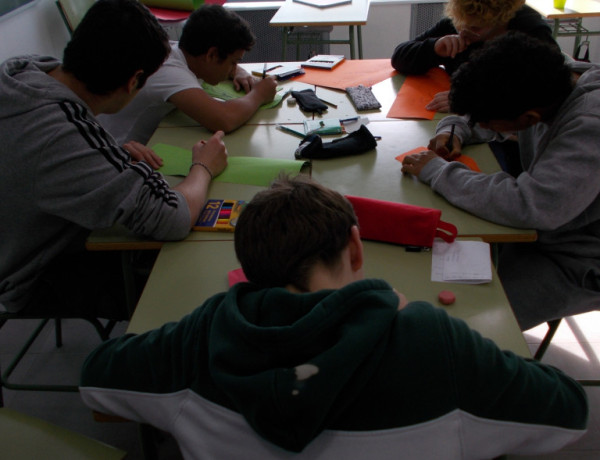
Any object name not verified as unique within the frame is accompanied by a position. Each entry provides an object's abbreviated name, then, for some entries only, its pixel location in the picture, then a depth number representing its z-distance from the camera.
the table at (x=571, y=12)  3.57
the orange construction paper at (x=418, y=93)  2.06
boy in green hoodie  0.66
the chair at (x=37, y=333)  1.51
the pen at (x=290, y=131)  1.91
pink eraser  1.12
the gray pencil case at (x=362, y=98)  2.11
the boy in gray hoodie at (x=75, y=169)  1.24
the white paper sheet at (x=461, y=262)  1.19
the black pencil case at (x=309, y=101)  2.10
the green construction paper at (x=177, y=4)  3.81
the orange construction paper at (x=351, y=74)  2.39
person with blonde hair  1.98
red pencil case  1.30
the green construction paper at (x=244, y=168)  1.63
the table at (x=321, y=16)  3.20
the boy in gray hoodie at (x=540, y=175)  1.31
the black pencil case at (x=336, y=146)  1.73
